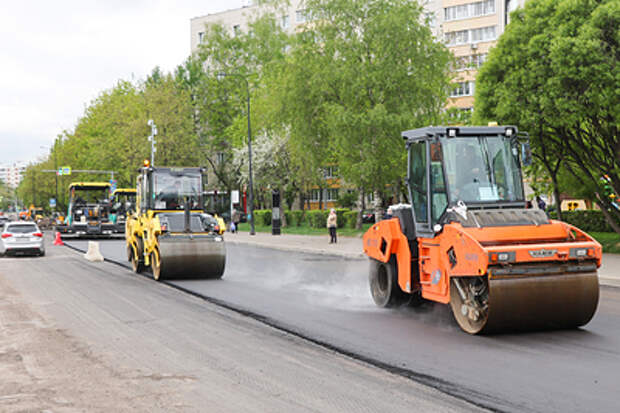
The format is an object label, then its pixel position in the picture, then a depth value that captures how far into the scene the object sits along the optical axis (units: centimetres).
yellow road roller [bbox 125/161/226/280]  1606
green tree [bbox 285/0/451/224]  3303
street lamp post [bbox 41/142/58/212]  8266
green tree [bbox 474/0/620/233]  1883
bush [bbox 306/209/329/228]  4484
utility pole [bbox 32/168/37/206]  10001
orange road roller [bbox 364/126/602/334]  811
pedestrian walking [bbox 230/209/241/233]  4576
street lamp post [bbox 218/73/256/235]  4037
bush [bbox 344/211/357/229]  4262
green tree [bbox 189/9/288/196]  6281
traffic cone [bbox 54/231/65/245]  3539
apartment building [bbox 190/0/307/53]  8156
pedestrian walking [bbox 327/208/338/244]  3072
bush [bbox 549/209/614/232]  3125
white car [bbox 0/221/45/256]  2595
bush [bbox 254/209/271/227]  5614
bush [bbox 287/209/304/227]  5360
